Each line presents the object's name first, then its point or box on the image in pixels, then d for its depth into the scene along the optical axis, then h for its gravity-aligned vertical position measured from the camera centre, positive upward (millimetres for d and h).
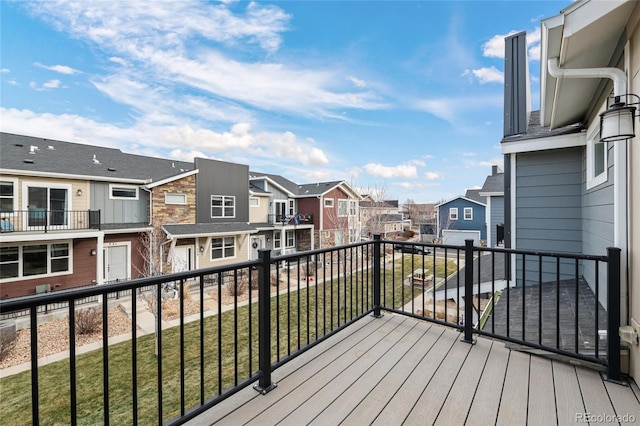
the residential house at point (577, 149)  2010 +912
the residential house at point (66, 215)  8586 -28
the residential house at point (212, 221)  11797 -356
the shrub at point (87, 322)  6668 -2570
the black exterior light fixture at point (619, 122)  1830 +587
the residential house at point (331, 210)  18172 +194
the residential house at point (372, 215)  19547 -163
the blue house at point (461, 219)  21156 -521
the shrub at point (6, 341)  5711 -2686
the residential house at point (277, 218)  16047 -272
